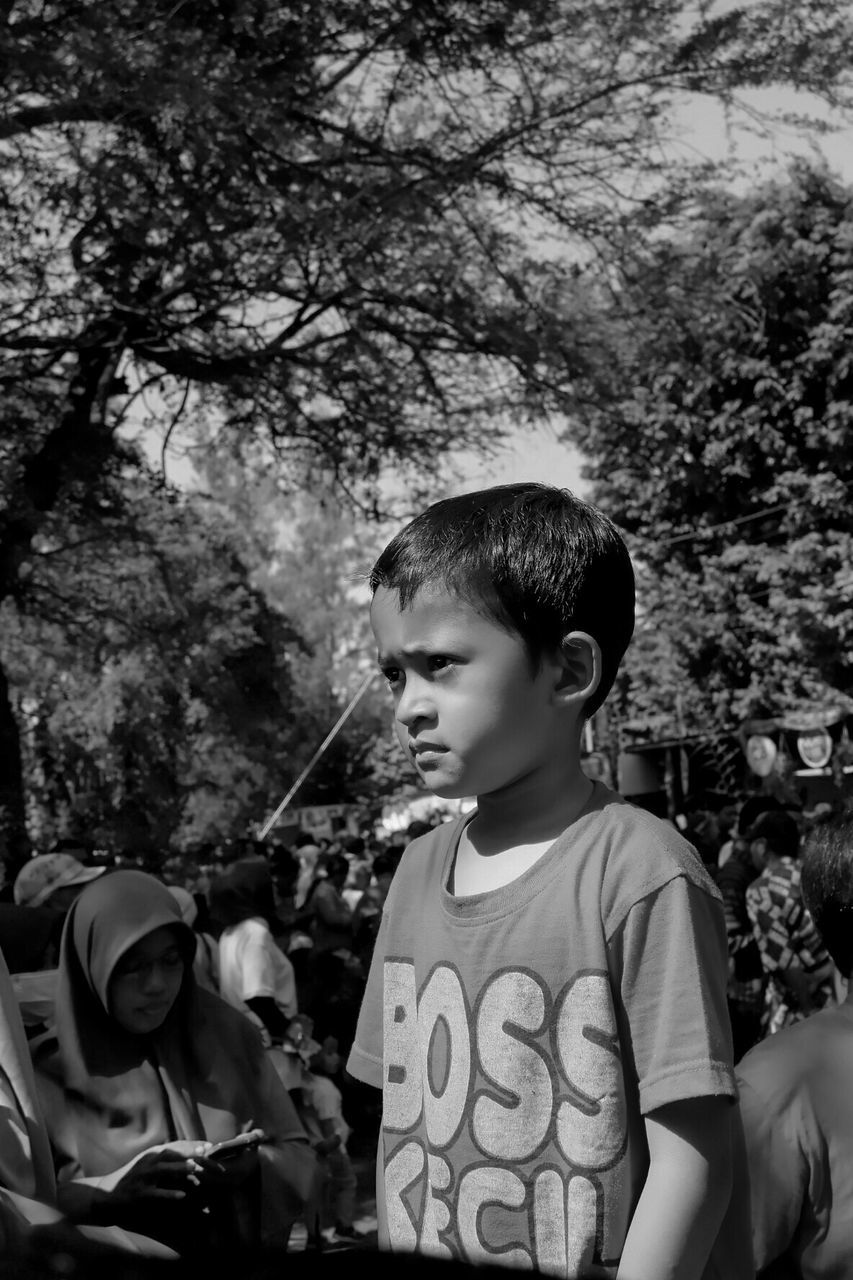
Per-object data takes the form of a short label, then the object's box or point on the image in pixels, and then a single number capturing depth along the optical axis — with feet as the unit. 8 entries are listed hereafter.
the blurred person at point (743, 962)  26.16
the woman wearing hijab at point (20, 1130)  8.14
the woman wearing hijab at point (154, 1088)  10.36
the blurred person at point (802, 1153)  5.95
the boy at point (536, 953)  4.56
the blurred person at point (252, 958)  19.93
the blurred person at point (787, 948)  19.70
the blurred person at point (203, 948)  17.62
